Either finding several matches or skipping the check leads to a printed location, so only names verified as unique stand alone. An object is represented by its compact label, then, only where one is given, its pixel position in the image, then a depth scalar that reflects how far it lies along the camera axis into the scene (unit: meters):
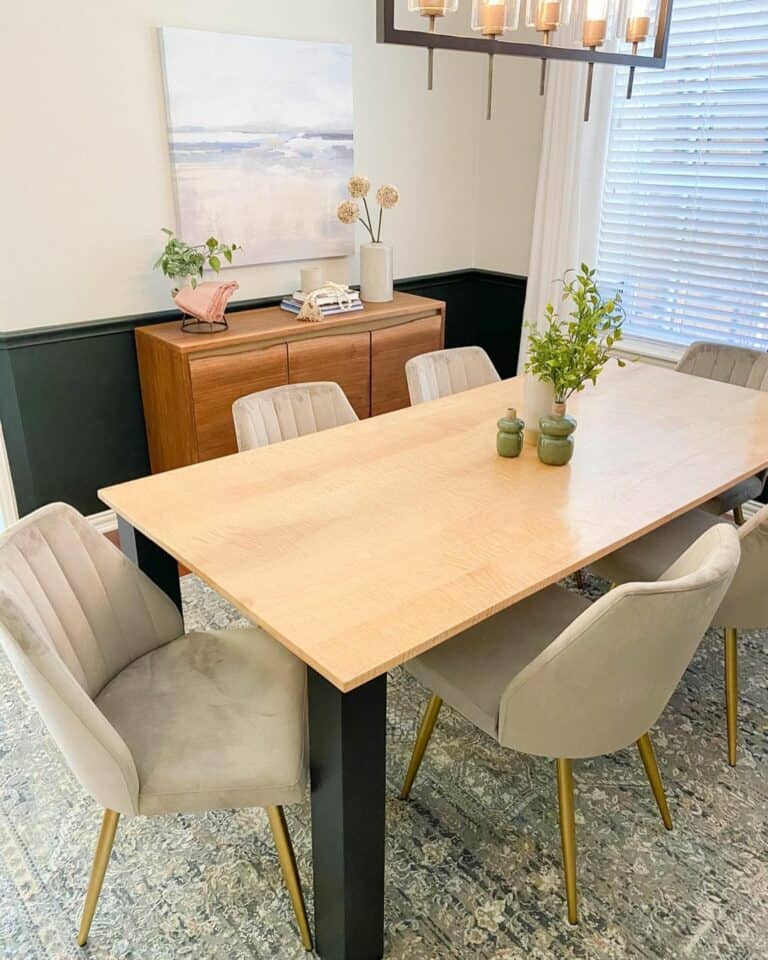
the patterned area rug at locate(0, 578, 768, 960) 1.62
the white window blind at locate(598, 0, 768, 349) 3.18
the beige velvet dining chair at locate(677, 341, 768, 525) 2.76
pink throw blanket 3.04
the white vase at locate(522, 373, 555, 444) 2.15
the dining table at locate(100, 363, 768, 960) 1.38
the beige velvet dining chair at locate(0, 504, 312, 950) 1.34
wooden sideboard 3.02
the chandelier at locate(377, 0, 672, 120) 1.68
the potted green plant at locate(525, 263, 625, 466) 1.92
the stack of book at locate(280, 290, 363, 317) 3.41
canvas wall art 3.07
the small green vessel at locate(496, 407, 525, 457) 2.09
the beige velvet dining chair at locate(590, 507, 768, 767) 1.81
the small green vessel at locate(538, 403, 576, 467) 2.04
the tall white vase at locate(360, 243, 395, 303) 3.62
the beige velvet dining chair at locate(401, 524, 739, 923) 1.39
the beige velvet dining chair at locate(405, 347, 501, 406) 2.78
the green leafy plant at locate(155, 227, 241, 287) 2.99
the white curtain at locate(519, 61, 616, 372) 3.53
